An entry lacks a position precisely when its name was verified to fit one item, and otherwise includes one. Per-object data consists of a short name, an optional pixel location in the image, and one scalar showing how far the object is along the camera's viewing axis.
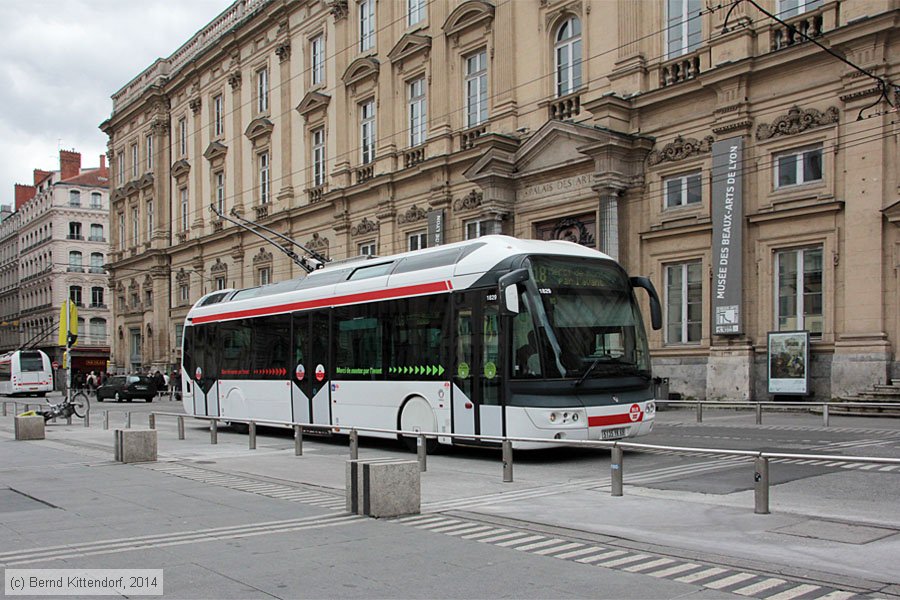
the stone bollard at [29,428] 19.98
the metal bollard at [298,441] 15.66
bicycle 24.86
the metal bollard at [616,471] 10.20
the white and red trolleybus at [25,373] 59.16
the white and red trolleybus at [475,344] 13.35
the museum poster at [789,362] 22.47
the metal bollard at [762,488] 8.69
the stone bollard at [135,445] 14.64
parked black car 47.25
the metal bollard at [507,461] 11.67
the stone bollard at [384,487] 9.00
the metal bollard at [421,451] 12.67
